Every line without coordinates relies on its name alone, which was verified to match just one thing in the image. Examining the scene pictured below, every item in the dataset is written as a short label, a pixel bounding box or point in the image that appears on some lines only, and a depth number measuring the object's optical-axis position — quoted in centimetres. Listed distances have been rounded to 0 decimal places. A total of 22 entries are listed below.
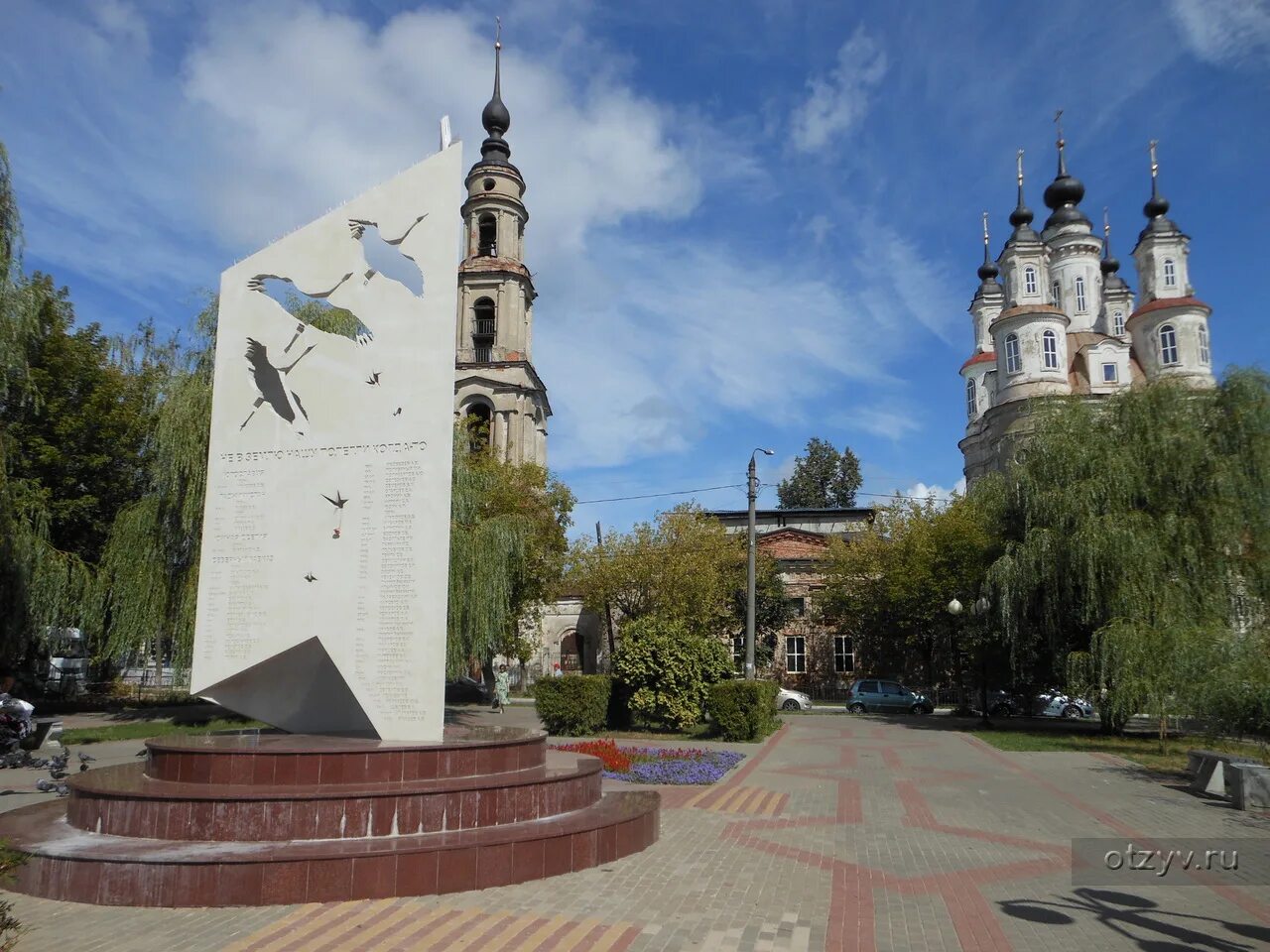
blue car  3169
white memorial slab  874
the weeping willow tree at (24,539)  1473
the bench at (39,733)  1460
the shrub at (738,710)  1838
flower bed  1273
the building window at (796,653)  4122
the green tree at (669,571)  3431
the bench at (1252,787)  1103
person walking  2831
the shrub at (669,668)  1906
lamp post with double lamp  2208
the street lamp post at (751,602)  2162
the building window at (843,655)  4066
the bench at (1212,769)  1195
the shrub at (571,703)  1894
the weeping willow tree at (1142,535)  1770
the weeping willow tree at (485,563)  2014
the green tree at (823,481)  6969
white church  4191
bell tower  3738
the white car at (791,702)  3133
